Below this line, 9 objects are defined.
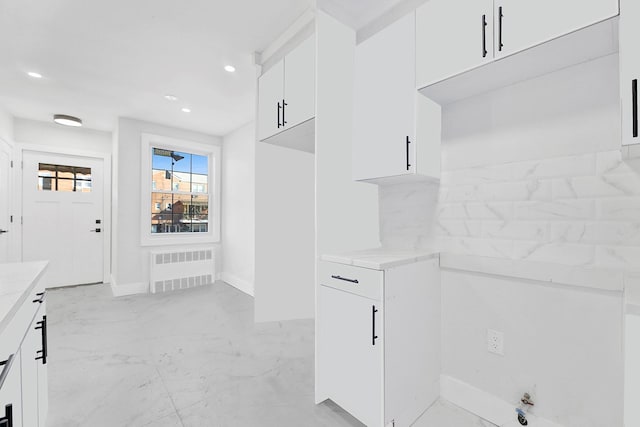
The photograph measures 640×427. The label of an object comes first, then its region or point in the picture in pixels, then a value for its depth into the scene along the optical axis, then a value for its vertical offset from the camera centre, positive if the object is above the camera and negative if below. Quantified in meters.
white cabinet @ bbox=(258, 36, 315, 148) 2.10 +0.98
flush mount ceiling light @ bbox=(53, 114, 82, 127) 4.01 +1.33
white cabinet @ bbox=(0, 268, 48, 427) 0.76 -0.50
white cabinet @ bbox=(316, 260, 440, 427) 1.36 -0.66
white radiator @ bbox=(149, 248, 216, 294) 4.21 -0.85
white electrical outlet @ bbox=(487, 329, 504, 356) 1.54 -0.69
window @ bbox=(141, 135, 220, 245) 4.37 +0.38
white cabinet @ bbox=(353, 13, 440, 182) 1.61 +0.59
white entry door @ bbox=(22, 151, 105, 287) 4.19 -0.02
